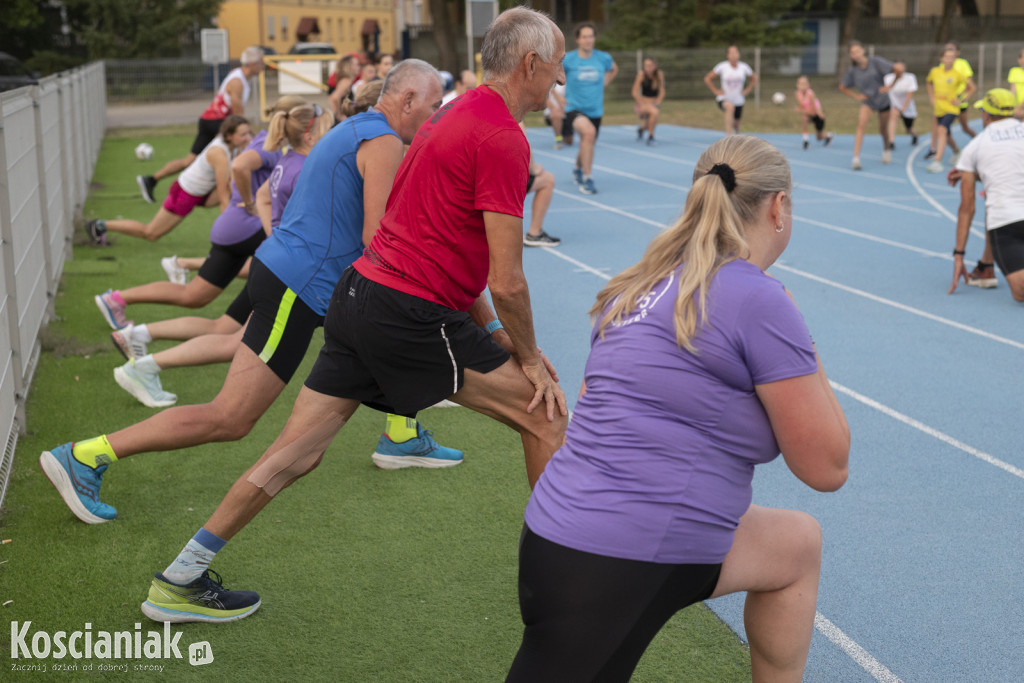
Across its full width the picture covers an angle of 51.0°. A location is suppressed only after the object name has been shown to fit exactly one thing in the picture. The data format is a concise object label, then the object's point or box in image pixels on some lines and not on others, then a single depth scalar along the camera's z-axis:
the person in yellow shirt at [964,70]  18.05
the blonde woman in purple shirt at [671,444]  2.23
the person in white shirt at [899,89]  19.98
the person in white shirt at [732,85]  22.58
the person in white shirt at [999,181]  8.74
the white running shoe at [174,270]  9.46
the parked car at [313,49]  43.59
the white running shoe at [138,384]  6.45
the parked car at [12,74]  18.83
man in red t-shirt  3.33
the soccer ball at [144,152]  20.33
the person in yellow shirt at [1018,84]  9.09
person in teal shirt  16.05
